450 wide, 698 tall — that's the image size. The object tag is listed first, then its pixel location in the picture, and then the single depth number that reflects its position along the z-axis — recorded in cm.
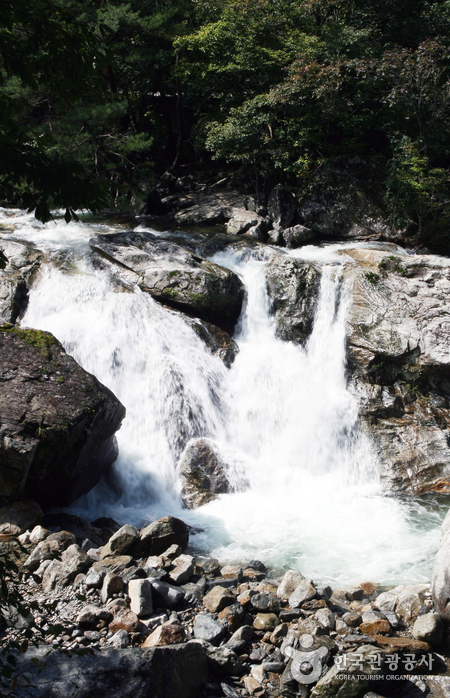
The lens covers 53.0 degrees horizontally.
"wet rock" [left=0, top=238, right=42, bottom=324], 1043
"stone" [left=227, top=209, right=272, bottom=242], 1574
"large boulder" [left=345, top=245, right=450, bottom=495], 955
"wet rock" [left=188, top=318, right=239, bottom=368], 1108
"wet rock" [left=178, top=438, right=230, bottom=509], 815
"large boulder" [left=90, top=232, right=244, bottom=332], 1153
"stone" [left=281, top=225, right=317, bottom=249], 1563
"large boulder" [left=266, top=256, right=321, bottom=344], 1190
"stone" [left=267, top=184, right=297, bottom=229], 1694
